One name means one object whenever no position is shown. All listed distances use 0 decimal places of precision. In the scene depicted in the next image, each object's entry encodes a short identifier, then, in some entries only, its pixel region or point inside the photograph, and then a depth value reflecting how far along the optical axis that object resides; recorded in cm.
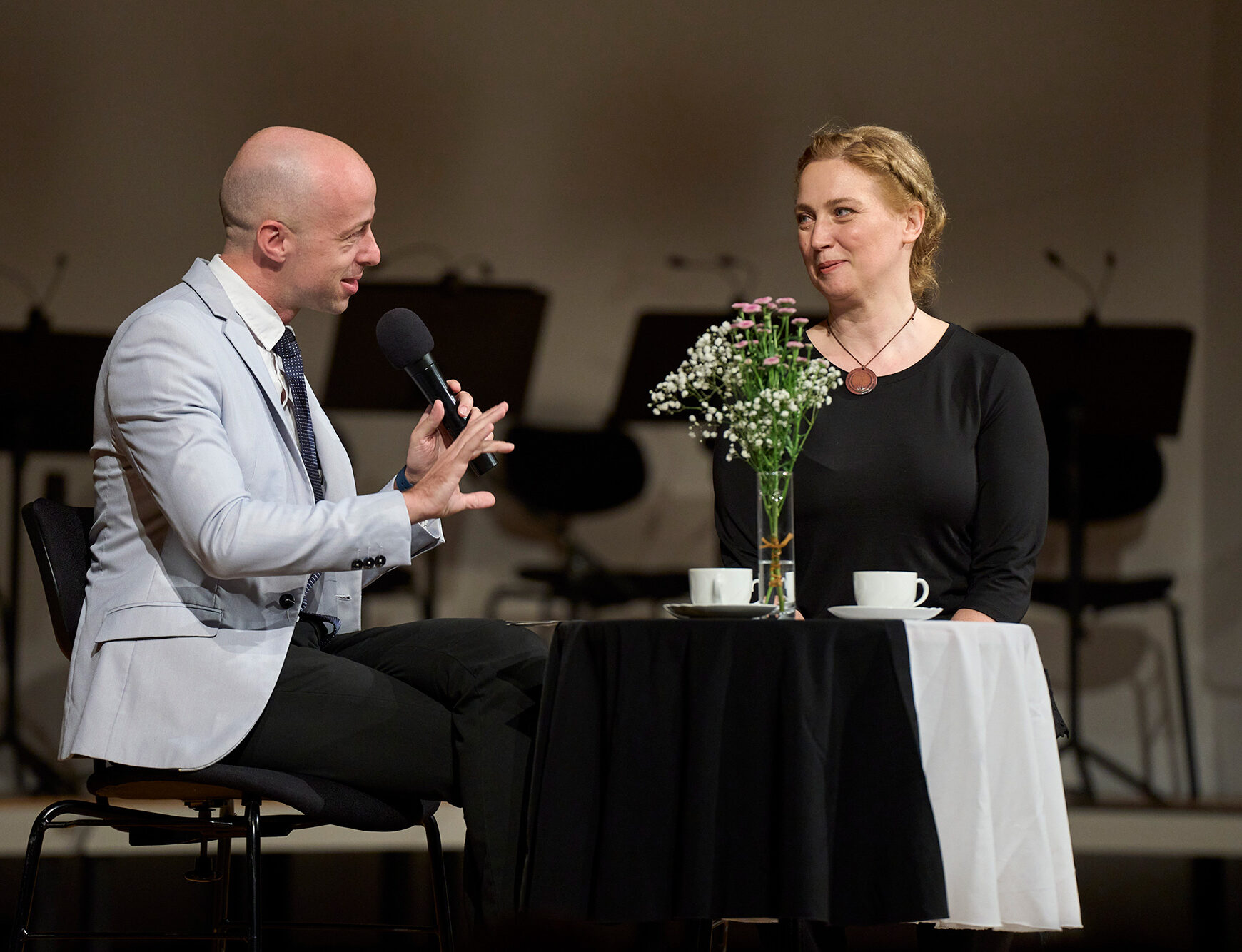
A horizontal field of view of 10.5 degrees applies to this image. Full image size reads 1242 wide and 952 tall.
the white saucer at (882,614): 768
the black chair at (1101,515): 1184
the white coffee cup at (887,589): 775
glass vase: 779
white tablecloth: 757
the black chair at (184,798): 776
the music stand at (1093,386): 1183
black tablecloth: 754
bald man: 773
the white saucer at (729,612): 769
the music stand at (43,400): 1247
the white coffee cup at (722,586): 773
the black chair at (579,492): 1322
